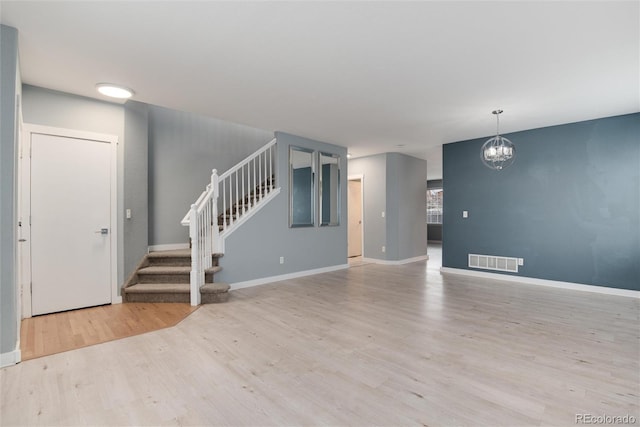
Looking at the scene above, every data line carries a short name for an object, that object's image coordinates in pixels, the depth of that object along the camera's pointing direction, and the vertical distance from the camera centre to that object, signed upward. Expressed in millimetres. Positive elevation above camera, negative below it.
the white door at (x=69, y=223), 3607 -54
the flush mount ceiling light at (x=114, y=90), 3483 +1504
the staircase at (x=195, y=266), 4102 -717
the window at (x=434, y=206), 13305 +434
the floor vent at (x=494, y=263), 5625 -905
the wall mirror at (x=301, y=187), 5781 +576
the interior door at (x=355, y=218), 8516 -46
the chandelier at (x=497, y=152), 4355 +904
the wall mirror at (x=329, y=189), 6414 +600
